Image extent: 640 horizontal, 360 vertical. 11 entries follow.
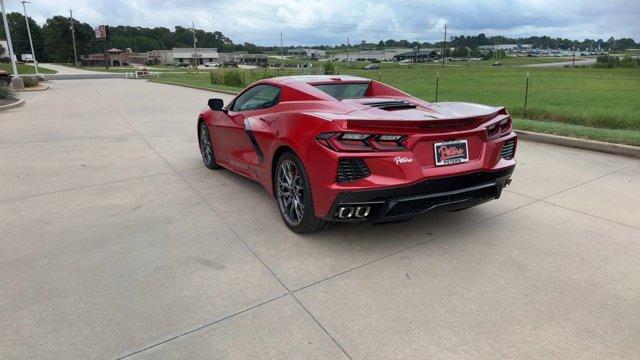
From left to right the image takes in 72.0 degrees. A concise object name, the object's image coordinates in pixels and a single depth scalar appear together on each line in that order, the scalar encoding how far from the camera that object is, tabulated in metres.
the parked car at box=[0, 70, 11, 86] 22.69
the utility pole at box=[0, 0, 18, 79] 21.69
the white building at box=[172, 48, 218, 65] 129.38
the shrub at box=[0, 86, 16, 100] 15.90
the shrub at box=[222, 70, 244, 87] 26.39
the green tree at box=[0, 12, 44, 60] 124.31
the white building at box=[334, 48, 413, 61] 164.62
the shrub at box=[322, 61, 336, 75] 33.72
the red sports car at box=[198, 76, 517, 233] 3.24
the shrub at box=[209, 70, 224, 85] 27.50
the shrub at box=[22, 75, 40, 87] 26.62
